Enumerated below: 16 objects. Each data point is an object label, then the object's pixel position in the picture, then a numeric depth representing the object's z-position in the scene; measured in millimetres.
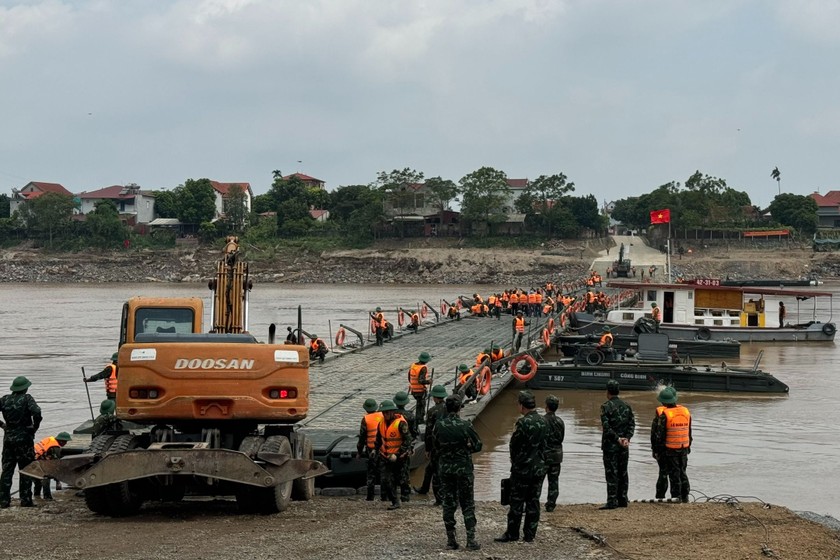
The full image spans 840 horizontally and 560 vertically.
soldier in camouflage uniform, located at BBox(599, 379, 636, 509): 12812
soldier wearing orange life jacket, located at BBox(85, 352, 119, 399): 17634
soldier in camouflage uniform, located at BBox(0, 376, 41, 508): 13023
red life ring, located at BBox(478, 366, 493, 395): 23172
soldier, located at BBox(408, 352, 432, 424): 19539
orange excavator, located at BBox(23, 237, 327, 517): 11578
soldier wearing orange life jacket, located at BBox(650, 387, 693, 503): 13328
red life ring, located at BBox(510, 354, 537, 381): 25281
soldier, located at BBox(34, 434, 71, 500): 13758
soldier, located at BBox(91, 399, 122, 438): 13826
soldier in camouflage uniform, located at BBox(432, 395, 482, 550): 10789
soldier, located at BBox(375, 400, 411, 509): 13289
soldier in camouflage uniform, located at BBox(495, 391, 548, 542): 10867
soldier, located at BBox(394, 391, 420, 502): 13604
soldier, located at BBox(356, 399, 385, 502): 13484
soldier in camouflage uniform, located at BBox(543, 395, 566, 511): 11859
